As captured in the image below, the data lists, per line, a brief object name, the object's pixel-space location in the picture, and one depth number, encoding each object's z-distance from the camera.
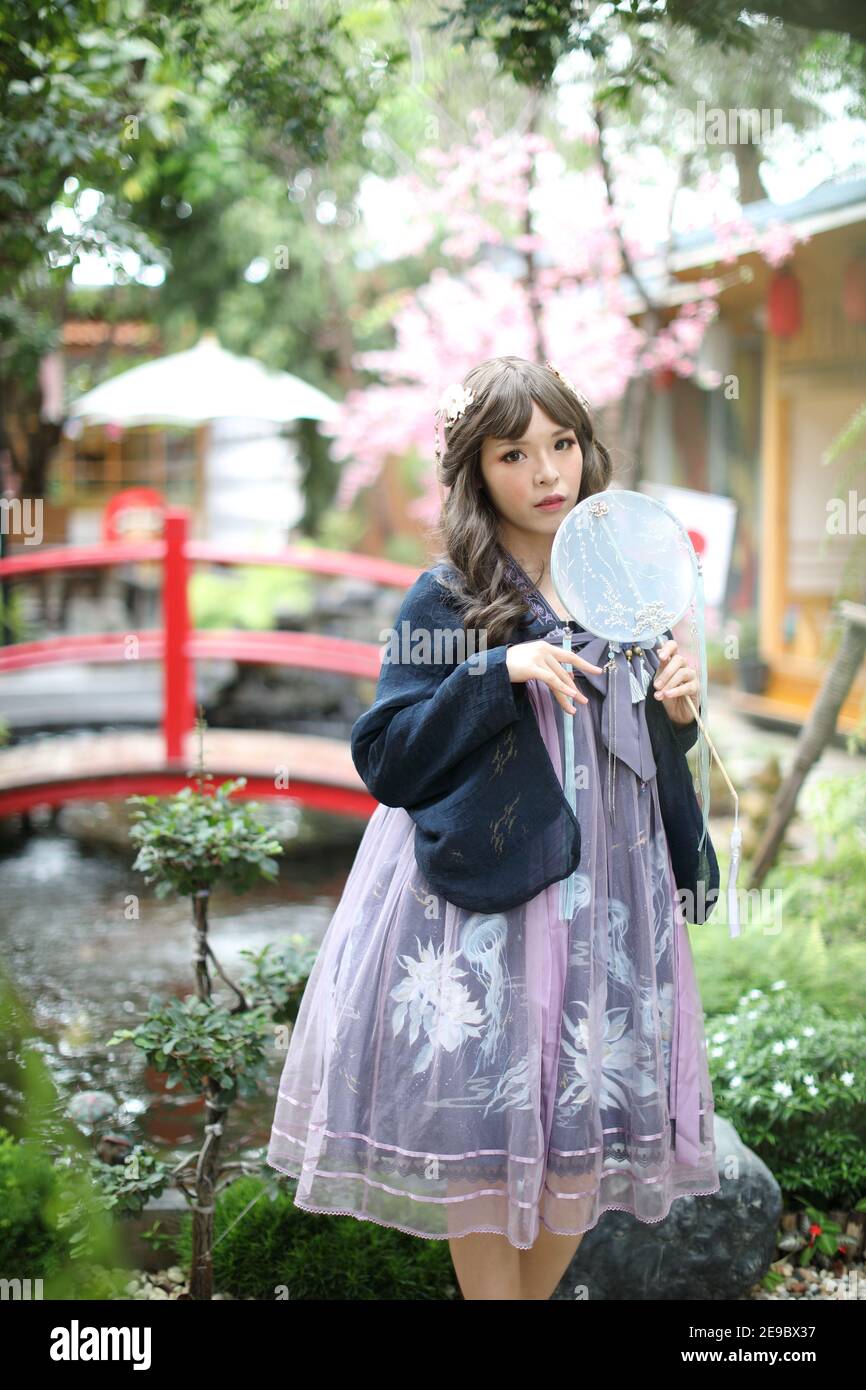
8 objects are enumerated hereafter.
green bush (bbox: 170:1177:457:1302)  2.52
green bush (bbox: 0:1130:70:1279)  2.33
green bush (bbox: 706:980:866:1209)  2.81
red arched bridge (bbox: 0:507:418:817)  5.60
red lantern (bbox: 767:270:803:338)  7.64
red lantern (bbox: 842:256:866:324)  6.36
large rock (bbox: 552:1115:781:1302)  2.47
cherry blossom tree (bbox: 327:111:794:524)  7.34
